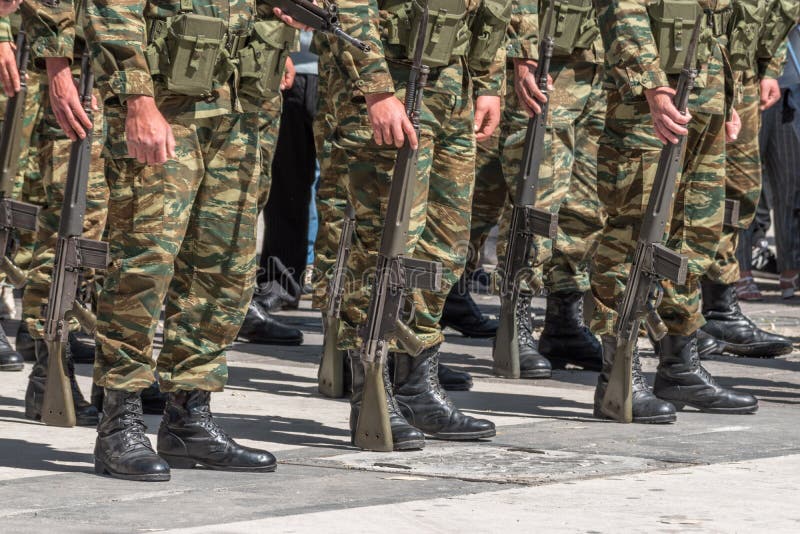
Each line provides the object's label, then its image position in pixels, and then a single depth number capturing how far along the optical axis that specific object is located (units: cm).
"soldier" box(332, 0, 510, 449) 1051
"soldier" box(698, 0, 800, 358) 1489
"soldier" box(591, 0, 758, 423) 1186
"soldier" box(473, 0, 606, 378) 1432
